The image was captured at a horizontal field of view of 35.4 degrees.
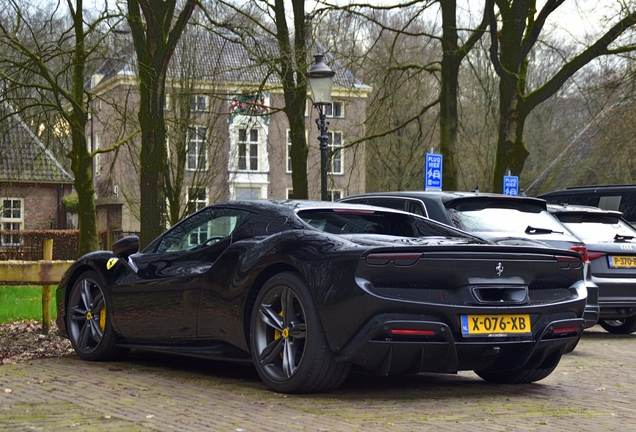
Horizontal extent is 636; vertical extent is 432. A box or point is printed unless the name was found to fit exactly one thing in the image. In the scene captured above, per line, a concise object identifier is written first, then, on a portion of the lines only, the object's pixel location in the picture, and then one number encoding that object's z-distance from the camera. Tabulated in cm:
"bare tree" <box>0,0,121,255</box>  1934
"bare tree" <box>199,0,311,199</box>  1564
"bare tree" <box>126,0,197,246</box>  1280
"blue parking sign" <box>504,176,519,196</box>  1994
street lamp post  1641
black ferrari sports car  618
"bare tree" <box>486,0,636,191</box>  2077
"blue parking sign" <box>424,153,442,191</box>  1834
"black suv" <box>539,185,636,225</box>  1495
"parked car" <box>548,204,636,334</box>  1191
